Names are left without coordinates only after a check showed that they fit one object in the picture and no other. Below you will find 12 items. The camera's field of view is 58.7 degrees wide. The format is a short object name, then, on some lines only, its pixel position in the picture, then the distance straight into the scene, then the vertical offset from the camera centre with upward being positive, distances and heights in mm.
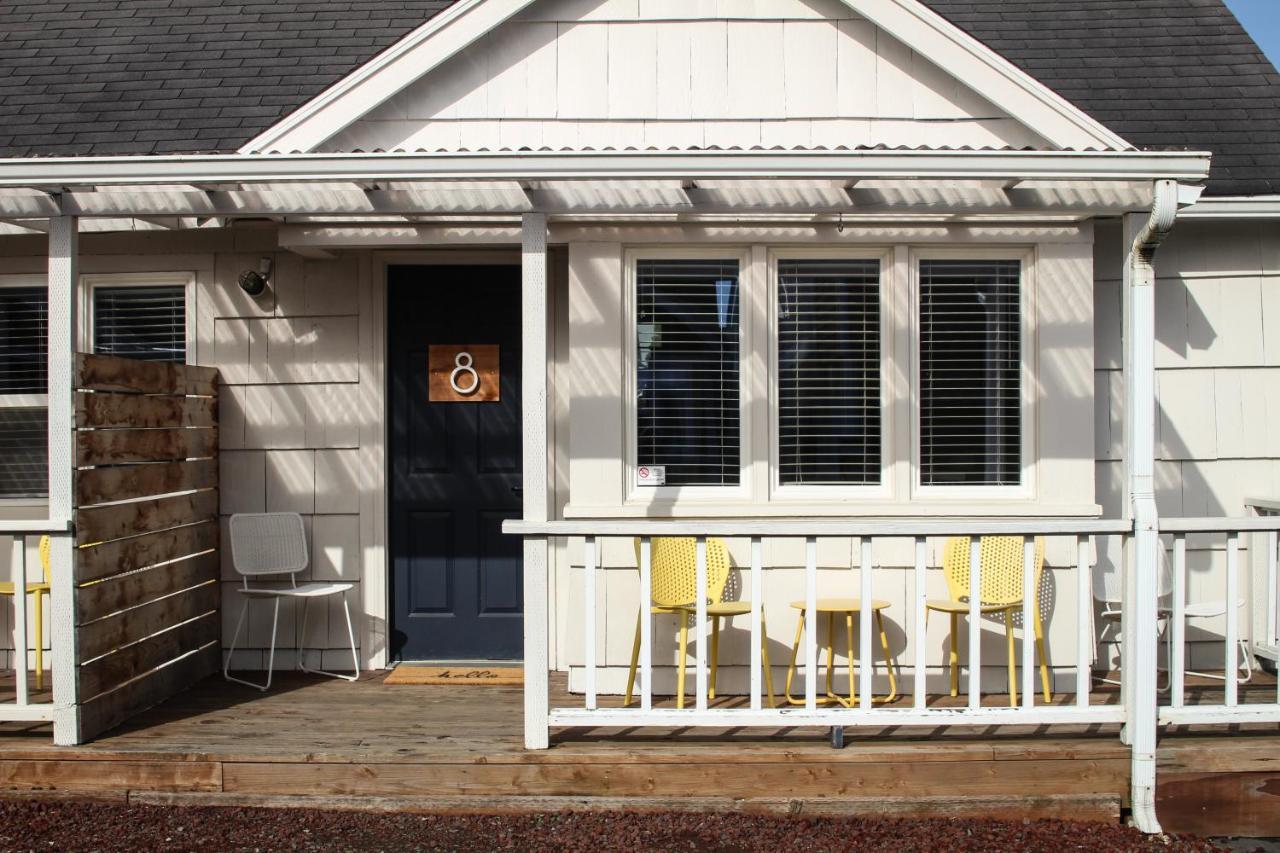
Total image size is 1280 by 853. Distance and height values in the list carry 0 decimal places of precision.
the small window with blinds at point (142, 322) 6285 +590
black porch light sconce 6071 +800
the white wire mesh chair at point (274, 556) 5871 -679
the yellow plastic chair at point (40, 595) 5605 -842
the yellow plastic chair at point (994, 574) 5301 -703
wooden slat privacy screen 4754 -489
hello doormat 5844 -1299
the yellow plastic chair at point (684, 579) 5223 -710
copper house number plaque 6207 +296
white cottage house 4422 +565
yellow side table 5070 -978
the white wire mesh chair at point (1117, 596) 5566 -851
